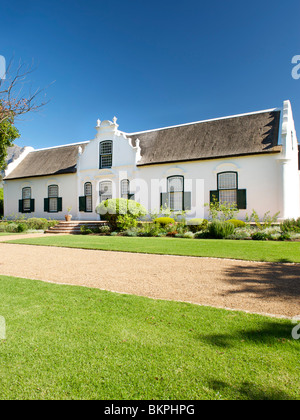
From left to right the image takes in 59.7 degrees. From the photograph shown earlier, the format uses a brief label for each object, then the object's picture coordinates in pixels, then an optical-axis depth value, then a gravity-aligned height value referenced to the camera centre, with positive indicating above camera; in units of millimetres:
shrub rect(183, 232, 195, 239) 13422 -1472
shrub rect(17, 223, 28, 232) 18197 -1288
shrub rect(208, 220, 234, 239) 12664 -1113
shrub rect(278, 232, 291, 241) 11625 -1409
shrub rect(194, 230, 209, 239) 13305 -1449
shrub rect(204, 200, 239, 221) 15859 -270
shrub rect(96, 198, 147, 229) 15852 -108
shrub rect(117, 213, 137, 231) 15841 -894
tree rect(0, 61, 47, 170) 4383 +1945
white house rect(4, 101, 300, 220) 15852 +2695
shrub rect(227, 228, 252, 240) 12502 -1399
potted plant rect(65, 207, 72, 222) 19747 -757
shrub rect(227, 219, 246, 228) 14211 -937
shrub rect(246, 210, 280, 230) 13814 -785
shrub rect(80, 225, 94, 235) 16764 -1487
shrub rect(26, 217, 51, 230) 19250 -1151
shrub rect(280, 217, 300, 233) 12855 -1027
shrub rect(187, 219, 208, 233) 14695 -998
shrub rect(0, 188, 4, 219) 27825 +516
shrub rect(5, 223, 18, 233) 18497 -1377
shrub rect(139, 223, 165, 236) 14852 -1317
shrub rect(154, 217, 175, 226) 16016 -873
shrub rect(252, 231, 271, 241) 12023 -1409
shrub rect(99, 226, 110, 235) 16245 -1375
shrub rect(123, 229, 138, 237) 14727 -1446
